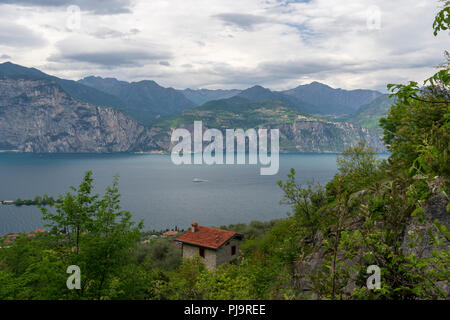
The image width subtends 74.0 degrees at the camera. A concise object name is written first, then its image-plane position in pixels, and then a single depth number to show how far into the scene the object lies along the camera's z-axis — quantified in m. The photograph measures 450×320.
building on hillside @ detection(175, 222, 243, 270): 43.09
